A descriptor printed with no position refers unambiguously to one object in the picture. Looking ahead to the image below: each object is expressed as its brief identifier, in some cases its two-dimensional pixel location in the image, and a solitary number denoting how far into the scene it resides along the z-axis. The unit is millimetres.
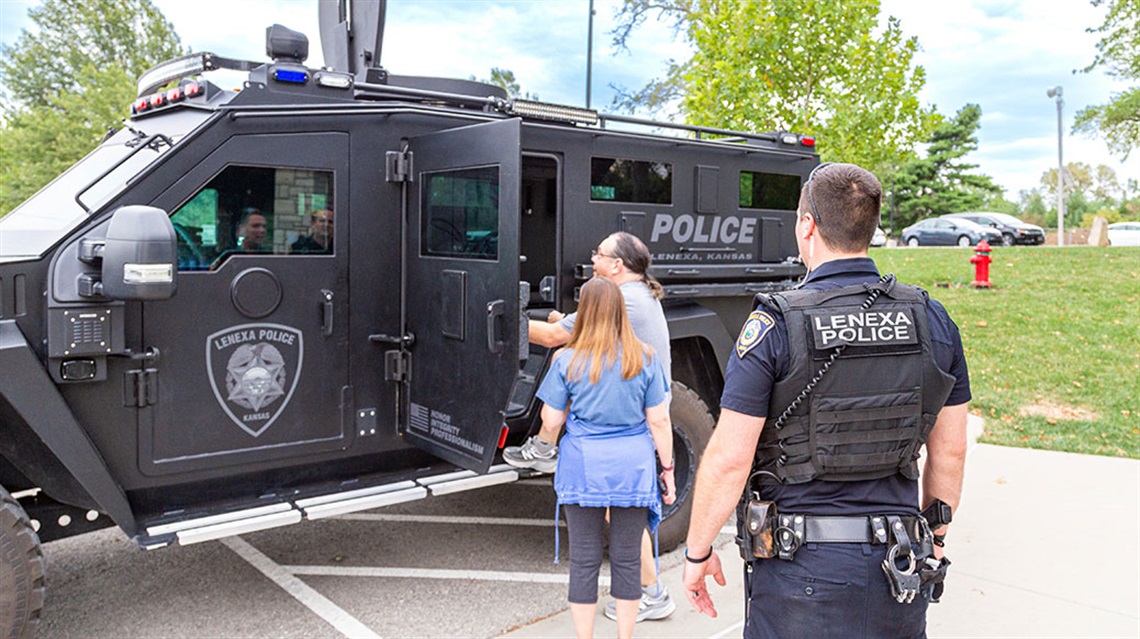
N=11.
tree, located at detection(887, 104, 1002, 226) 42812
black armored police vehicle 3486
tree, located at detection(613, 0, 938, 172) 10969
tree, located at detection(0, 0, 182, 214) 24312
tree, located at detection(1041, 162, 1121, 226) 52753
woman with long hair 3531
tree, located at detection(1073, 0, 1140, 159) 18938
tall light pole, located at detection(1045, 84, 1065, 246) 26966
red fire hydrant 14477
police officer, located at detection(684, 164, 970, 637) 2258
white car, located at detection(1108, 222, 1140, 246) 28328
